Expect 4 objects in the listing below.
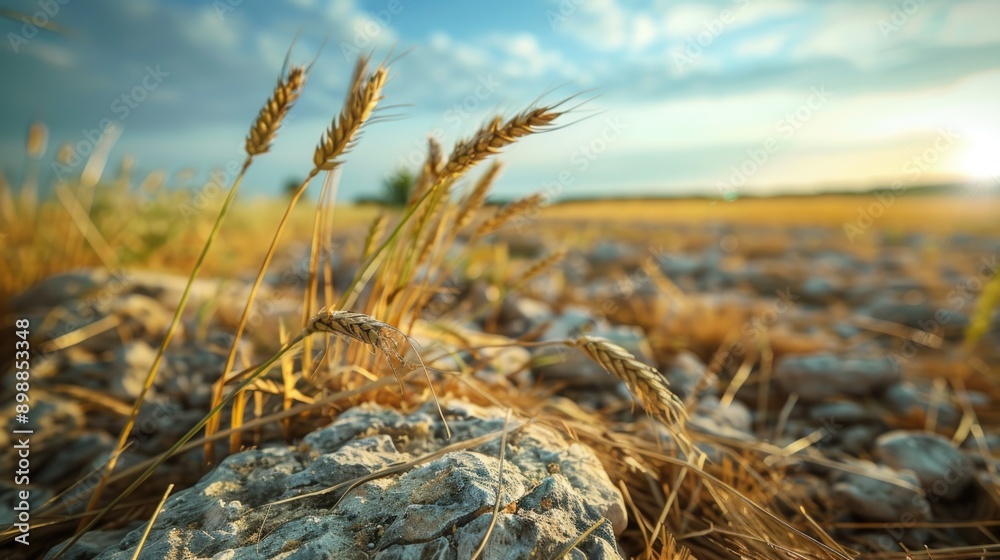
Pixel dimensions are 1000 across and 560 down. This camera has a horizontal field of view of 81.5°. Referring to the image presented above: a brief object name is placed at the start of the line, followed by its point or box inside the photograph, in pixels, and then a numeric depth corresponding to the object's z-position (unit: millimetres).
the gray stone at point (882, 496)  588
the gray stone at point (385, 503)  342
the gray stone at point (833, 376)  917
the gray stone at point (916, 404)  853
